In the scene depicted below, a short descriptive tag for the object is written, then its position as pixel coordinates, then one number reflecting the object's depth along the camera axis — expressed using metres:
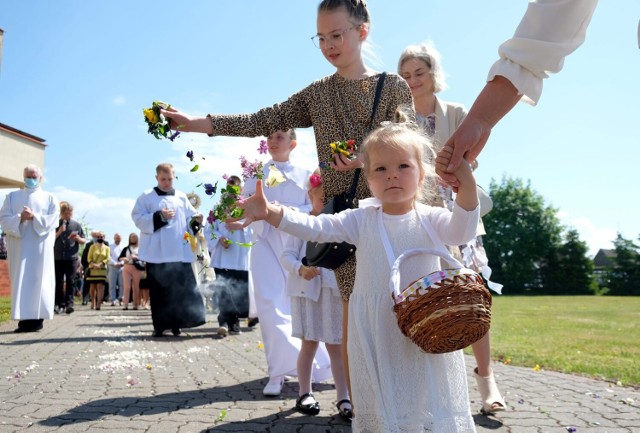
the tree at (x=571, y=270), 61.00
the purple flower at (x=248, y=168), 3.69
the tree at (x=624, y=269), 53.06
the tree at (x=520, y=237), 68.94
